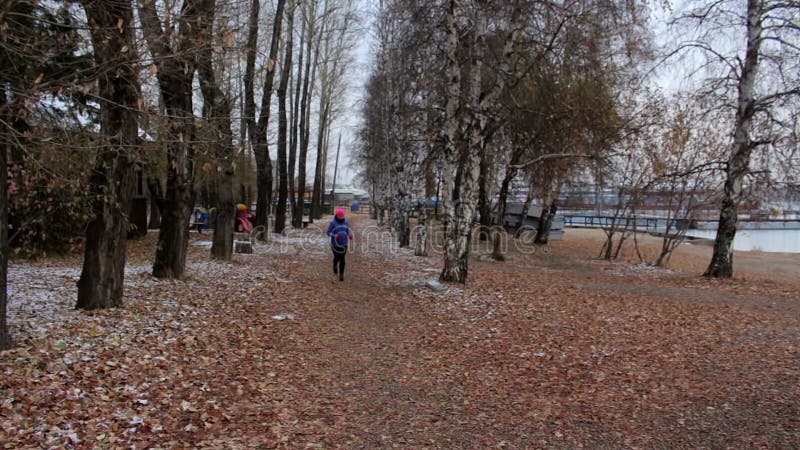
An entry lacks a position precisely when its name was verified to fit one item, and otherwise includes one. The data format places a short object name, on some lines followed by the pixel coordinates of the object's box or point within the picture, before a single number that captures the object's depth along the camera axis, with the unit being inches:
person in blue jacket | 464.8
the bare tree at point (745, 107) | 519.5
